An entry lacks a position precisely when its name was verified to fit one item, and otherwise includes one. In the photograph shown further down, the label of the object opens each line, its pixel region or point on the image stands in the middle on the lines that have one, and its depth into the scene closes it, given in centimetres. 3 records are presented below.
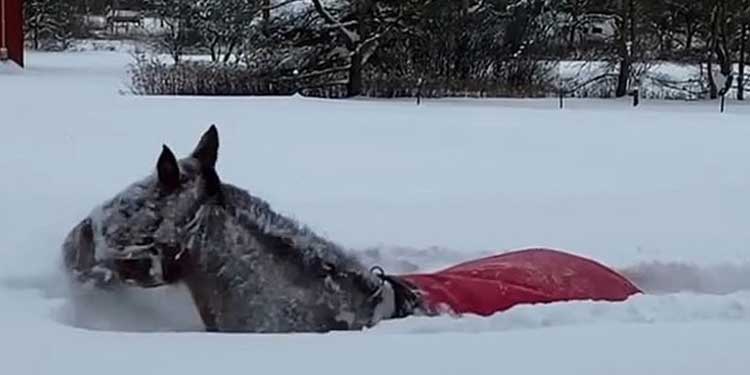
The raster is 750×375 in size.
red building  2172
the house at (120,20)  4041
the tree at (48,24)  3438
